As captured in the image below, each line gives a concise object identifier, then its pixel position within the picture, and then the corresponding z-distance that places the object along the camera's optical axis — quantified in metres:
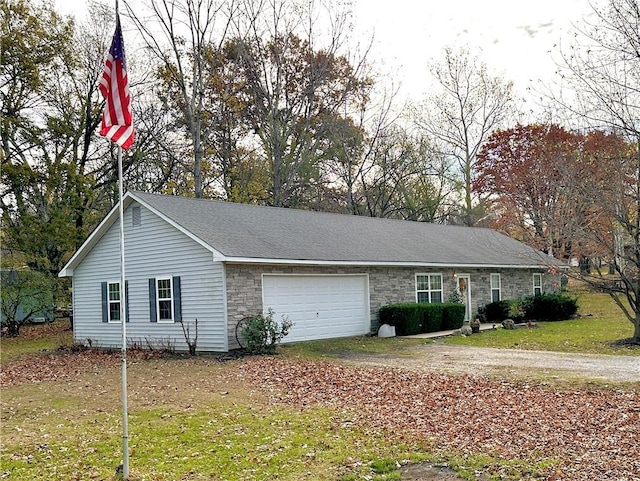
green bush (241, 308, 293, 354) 14.73
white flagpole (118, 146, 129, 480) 5.97
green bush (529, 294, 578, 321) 24.36
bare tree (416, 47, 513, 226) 35.38
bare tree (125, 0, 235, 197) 25.84
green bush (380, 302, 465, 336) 19.02
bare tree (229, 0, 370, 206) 29.20
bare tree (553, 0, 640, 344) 11.30
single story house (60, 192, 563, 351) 15.47
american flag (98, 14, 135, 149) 6.48
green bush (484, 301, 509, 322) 23.38
